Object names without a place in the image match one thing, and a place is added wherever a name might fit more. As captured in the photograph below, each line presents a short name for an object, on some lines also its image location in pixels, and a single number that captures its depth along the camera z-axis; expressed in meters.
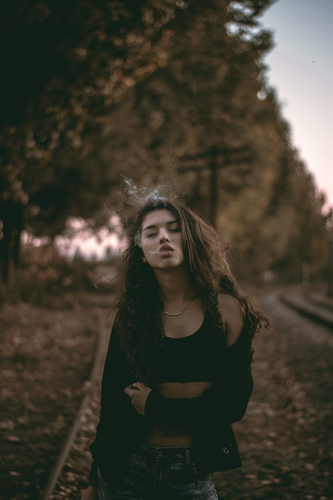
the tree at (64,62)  5.16
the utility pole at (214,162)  18.08
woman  1.91
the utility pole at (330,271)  30.25
